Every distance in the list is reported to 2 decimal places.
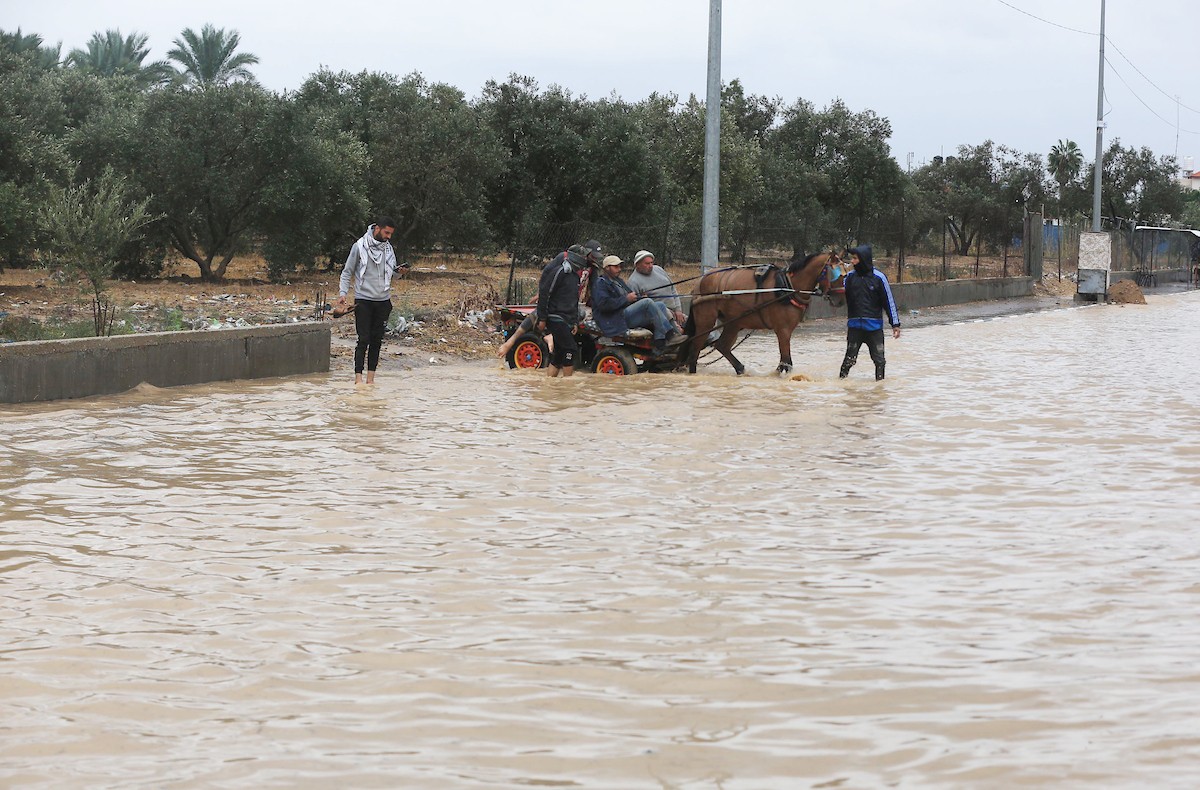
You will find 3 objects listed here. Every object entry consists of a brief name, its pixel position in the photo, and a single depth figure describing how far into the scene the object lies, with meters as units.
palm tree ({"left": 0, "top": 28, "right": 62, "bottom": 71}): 63.51
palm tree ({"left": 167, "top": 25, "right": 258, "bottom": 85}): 71.69
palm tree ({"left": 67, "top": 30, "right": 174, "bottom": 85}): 75.00
